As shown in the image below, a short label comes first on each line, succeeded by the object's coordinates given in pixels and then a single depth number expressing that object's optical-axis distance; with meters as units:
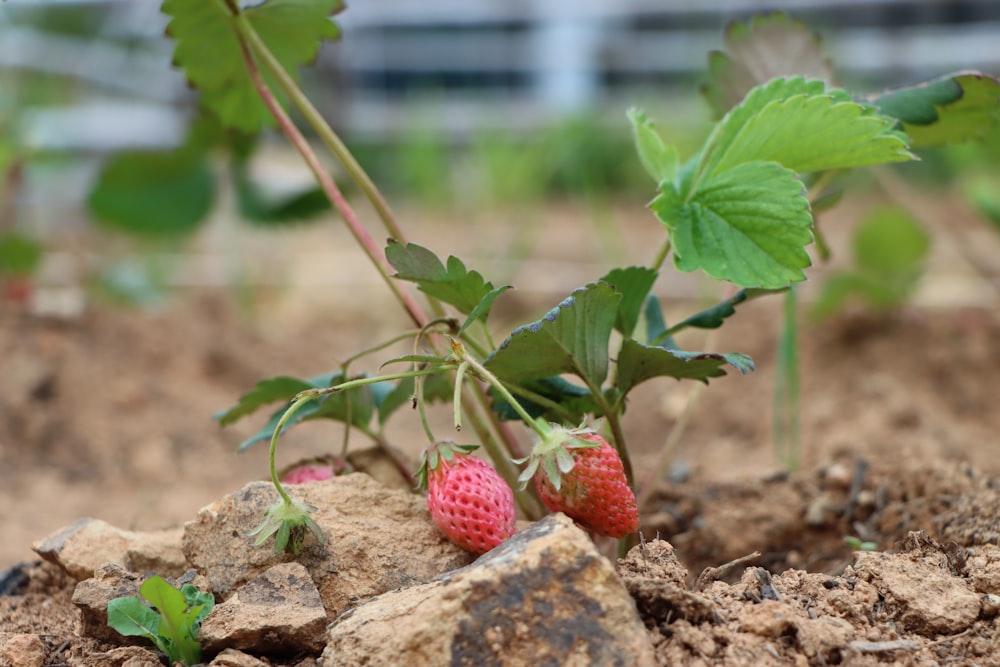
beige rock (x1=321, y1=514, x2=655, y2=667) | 0.63
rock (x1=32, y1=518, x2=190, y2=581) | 0.72
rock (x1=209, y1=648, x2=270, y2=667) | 0.65
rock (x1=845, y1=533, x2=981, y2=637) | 0.66
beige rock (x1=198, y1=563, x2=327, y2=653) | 0.66
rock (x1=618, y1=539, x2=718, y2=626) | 0.65
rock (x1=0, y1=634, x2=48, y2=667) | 0.67
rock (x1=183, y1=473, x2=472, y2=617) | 0.68
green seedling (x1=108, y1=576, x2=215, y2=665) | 0.65
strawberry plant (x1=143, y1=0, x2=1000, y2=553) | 0.68
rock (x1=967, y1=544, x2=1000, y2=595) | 0.68
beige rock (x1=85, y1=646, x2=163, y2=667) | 0.66
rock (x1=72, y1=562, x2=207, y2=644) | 0.68
